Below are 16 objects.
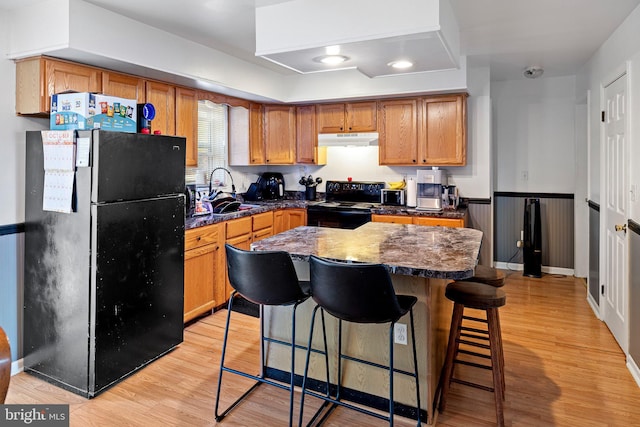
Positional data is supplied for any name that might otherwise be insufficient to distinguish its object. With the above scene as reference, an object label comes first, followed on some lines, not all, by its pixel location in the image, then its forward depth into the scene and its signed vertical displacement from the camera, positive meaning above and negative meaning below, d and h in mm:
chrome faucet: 4480 +339
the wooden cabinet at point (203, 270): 3412 -492
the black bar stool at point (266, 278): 2006 -319
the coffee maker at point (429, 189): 4426 +265
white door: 2988 +21
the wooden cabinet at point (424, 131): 4383 +900
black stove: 4539 +99
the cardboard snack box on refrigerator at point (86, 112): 2514 +633
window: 4409 +794
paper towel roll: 4602 +229
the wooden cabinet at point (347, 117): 4727 +1126
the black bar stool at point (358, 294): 1764 -354
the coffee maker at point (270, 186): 5184 +346
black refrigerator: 2445 -316
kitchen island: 2031 -499
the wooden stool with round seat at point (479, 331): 2092 -594
